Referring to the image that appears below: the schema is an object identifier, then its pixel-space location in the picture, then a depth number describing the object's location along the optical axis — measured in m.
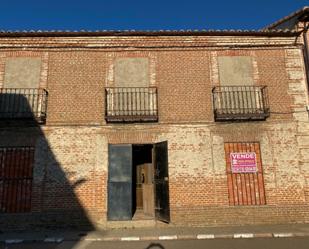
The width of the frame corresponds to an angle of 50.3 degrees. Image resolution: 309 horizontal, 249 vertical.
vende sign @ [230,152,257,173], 10.76
